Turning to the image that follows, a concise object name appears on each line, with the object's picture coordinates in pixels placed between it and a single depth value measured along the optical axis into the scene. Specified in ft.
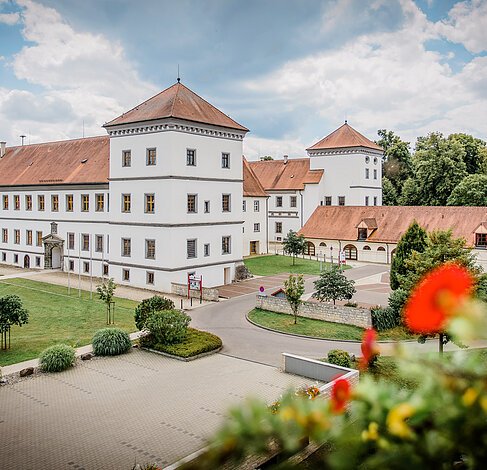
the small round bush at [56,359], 59.77
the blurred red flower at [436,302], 7.14
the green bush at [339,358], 59.21
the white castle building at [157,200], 106.11
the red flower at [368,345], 8.59
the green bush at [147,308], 74.13
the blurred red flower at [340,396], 7.67
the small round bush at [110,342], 66.80
